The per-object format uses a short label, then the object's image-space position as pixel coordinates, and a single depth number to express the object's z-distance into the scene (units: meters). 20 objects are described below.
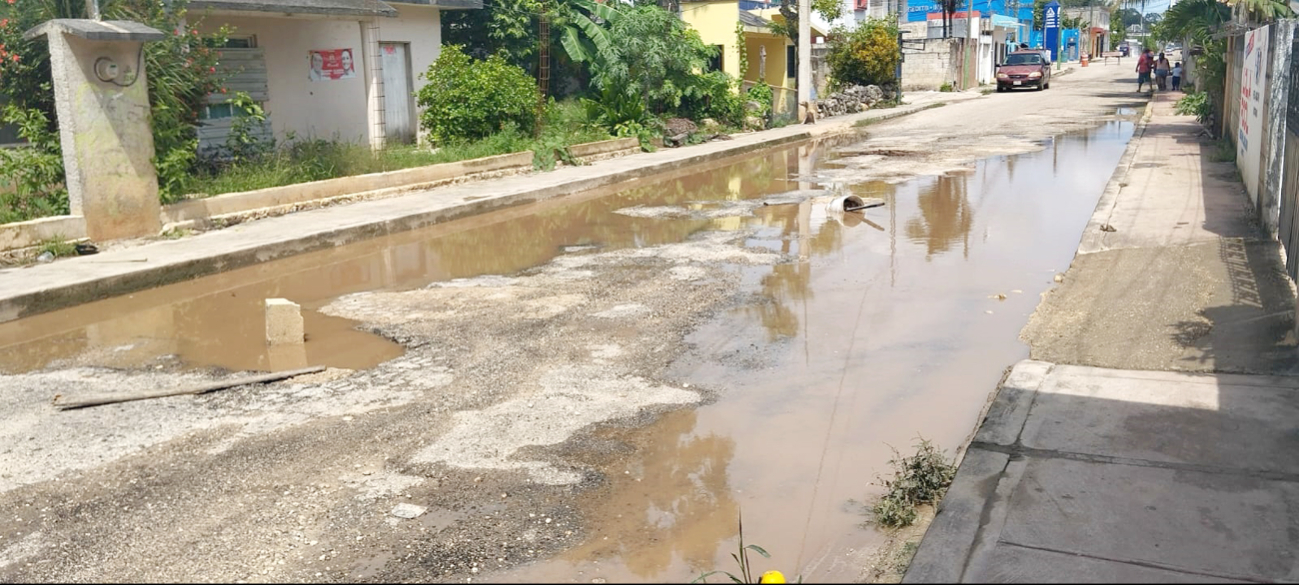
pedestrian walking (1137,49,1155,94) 40.84
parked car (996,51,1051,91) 44.06
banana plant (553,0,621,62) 25.44
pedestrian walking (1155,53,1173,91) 38.44
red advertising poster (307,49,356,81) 19.11
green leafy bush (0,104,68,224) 12.07
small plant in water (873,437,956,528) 4.96
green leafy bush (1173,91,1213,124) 23.02
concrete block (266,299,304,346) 8.28
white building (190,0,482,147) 17.56
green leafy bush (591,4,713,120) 23.69
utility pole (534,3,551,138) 25.30
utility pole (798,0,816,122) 29.19
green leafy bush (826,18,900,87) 36.44
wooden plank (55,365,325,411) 6.91
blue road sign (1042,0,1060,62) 80.25
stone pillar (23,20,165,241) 11.62
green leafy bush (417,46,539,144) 19.53
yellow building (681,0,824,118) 31.85
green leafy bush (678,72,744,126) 25.69
